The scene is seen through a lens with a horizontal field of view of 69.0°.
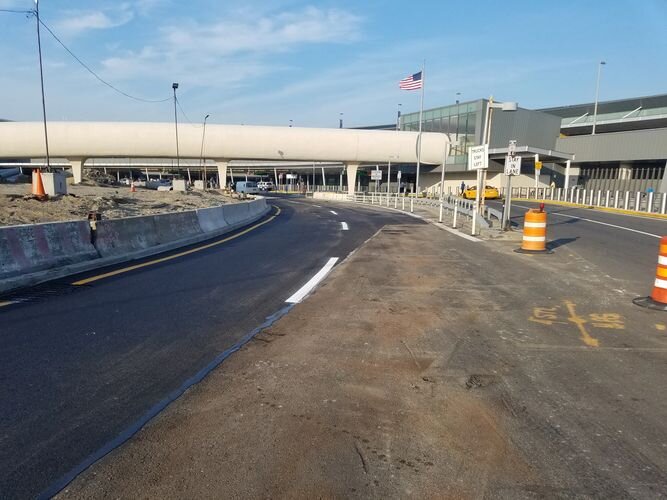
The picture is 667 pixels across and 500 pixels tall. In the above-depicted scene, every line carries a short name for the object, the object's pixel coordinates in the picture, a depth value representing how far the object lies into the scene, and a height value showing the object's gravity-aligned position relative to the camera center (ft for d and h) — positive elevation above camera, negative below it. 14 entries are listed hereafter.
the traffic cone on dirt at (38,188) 61.50 -2.49
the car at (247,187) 235.20 -7.14
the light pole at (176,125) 164.25 +17.35
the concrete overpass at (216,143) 190.70 +11.83
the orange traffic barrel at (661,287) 23.75 -5.17
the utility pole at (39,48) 77.58 +19.56
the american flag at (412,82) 117.91 +22.87
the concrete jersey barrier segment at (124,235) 35.94 -5.17
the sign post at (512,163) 54.54 +1.75
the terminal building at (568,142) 155.74 +13.38
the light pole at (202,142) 194.49 +11.86
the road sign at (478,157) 58.95 +2.55
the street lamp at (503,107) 60.71 +8.97
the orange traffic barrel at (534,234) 42.75 -4.81
